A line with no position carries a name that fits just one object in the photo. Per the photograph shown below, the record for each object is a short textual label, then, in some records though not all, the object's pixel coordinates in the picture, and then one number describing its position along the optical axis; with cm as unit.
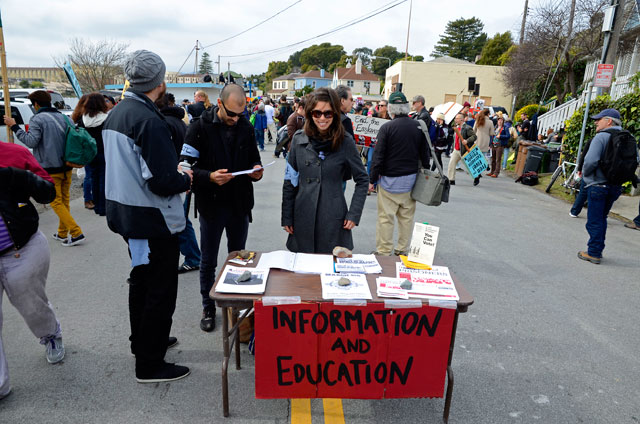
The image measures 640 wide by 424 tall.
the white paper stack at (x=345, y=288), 234
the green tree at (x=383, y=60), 10344
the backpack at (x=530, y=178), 1165
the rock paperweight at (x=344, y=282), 245
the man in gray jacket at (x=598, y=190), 559
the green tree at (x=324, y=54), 11619
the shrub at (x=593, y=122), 901
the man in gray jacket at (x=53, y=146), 541
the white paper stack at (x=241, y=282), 236
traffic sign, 925
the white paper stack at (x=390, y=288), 237
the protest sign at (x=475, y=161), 869
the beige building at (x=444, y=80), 3916
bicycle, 952
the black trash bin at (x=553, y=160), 1286
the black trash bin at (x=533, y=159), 1226
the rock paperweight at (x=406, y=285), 245
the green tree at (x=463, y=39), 7475
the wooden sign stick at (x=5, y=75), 546
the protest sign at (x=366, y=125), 802
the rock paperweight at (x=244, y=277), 245
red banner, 235
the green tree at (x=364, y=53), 12344
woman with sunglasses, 330
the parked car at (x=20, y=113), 982
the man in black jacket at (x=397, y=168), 494
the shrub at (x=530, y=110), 2568
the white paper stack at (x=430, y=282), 241
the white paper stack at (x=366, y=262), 272
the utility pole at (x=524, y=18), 2890
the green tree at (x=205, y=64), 14223
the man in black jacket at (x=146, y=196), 242
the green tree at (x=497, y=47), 4672
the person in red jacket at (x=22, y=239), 260
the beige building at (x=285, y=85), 10662
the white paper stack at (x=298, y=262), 270
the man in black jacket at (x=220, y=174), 322
